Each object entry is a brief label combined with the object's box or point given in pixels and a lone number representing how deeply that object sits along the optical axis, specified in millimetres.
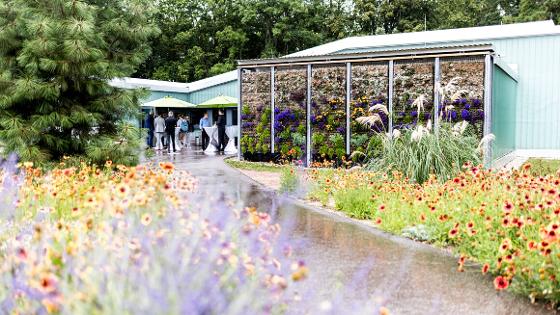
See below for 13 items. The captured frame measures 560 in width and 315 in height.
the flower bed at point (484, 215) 4340
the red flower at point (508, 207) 4812
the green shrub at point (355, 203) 7875
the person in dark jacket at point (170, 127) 20750
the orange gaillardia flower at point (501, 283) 3971
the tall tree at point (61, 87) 9594
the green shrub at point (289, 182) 9977
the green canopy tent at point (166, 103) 23672
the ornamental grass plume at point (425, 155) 9180
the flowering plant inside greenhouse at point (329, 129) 14992
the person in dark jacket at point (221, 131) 20625
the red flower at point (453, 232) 4979
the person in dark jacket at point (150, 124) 23172
